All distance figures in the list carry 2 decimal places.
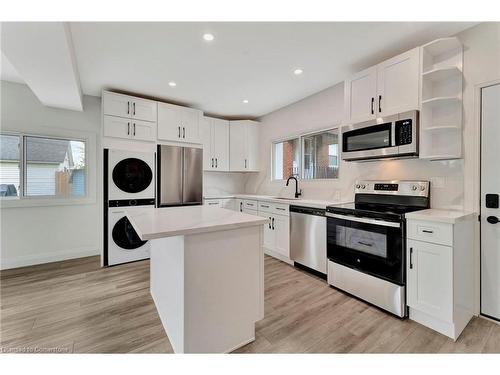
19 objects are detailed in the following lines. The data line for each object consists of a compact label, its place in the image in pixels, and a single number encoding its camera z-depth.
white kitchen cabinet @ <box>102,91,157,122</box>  3.25
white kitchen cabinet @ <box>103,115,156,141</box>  3.26
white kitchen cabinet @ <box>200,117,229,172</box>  4.38
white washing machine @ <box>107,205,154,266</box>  3.25
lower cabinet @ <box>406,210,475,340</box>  1.71
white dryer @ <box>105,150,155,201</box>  3.24
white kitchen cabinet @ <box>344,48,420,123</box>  2.16
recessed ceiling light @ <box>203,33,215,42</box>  2.09
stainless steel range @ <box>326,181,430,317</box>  1.99
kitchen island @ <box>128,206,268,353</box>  1.39
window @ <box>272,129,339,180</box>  3.36
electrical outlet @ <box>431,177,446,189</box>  2.20
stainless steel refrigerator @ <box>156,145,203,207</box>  3.66
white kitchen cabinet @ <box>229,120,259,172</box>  4.65
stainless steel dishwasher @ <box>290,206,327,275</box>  2.76
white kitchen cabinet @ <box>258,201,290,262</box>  3.25
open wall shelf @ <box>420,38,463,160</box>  2.06
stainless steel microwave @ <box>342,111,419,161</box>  2.17
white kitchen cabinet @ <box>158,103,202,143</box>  3.69
